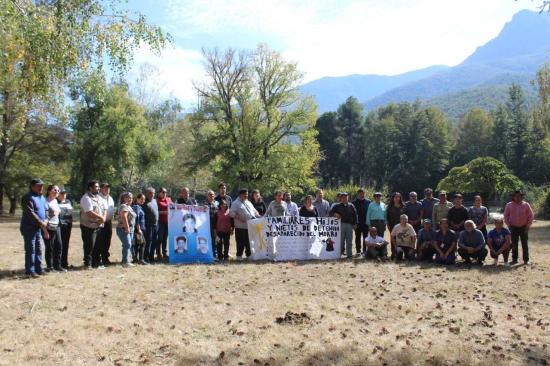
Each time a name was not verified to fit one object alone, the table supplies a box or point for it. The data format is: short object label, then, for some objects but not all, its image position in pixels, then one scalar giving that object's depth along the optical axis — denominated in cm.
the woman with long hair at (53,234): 984
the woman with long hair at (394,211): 1315
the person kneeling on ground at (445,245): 1163
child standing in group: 1244
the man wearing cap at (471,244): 1150
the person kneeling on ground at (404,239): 1222
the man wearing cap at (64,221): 1044
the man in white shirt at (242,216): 1237
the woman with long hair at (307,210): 1309
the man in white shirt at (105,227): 1087
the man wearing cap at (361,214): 1331
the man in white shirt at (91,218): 1038
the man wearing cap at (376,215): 1291
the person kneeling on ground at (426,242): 1195
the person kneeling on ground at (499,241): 1162
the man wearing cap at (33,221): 913
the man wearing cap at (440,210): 1257
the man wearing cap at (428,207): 1304
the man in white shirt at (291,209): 1297
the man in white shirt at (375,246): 1238
